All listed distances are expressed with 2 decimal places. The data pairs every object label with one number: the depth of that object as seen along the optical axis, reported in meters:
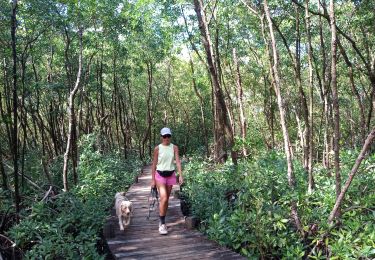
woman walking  6.73
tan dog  7.20
